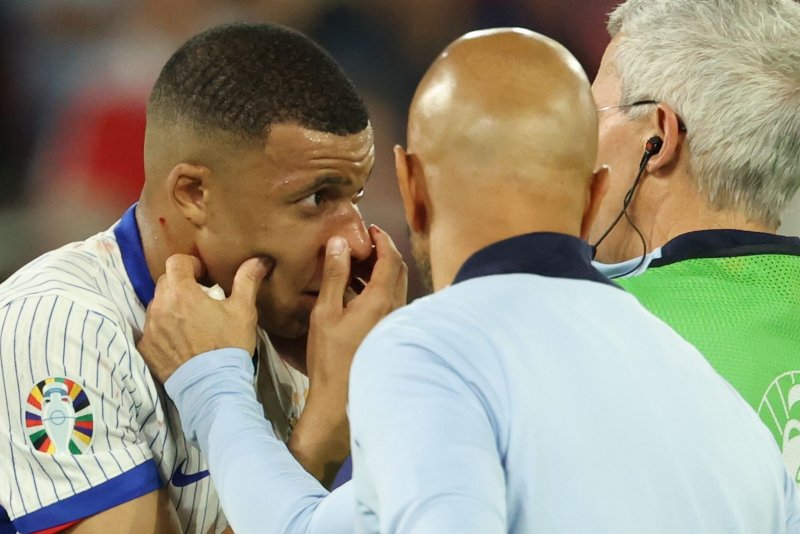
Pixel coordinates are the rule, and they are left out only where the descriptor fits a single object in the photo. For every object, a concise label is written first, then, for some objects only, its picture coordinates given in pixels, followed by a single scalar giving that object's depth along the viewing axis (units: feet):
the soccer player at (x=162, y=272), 29.92
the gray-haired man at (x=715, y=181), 30.04
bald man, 28.35
